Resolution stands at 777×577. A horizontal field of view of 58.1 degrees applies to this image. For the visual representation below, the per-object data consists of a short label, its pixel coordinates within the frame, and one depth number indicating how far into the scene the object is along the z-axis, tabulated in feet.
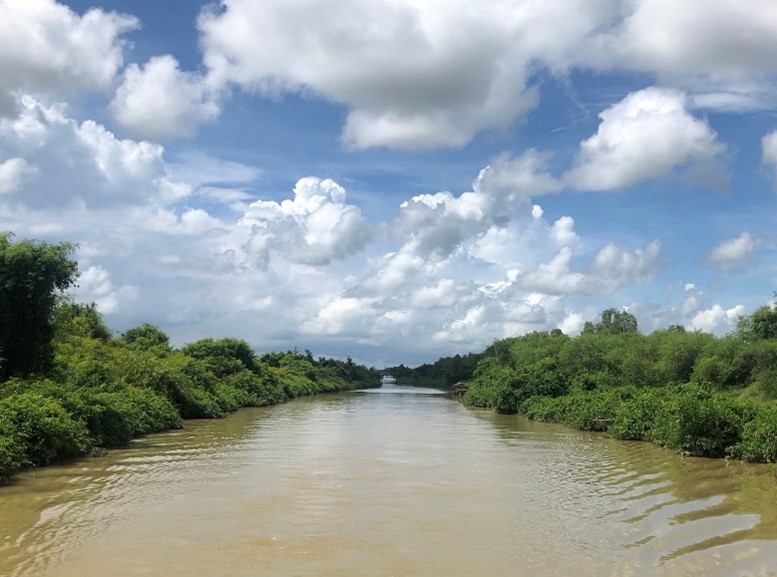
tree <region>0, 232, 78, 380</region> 91.30
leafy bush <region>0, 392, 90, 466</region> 67.05
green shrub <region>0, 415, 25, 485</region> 58.93
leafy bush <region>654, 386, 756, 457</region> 81.25
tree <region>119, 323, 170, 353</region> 216.62
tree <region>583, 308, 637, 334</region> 367.45
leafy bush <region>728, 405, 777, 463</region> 72.84
